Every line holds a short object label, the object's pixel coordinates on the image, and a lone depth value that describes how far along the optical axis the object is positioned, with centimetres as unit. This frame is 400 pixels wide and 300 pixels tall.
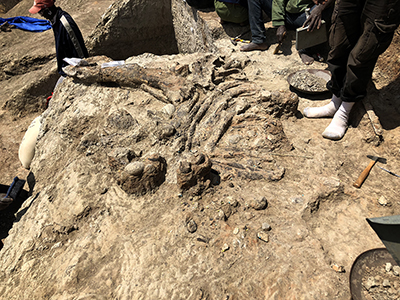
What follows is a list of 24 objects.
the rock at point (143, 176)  215
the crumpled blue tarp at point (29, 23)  664
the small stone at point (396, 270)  164
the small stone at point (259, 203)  200
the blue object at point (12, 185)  300
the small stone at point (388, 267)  166
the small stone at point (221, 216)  195
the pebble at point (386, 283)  159
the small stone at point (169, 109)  274
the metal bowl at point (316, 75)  311
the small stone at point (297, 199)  207
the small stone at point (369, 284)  158
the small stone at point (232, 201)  202
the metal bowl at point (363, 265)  159
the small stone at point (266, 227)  188
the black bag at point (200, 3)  486
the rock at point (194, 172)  204
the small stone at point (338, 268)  170
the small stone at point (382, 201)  209
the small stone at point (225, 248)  179
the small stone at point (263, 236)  183
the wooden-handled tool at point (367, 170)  221
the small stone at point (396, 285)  159
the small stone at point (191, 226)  188
